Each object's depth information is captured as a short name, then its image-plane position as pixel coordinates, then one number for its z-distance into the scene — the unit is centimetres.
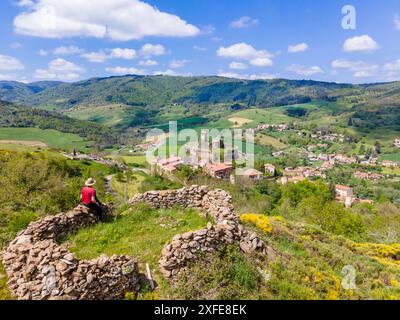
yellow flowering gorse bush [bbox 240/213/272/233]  1523
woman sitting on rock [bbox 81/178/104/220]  1234
